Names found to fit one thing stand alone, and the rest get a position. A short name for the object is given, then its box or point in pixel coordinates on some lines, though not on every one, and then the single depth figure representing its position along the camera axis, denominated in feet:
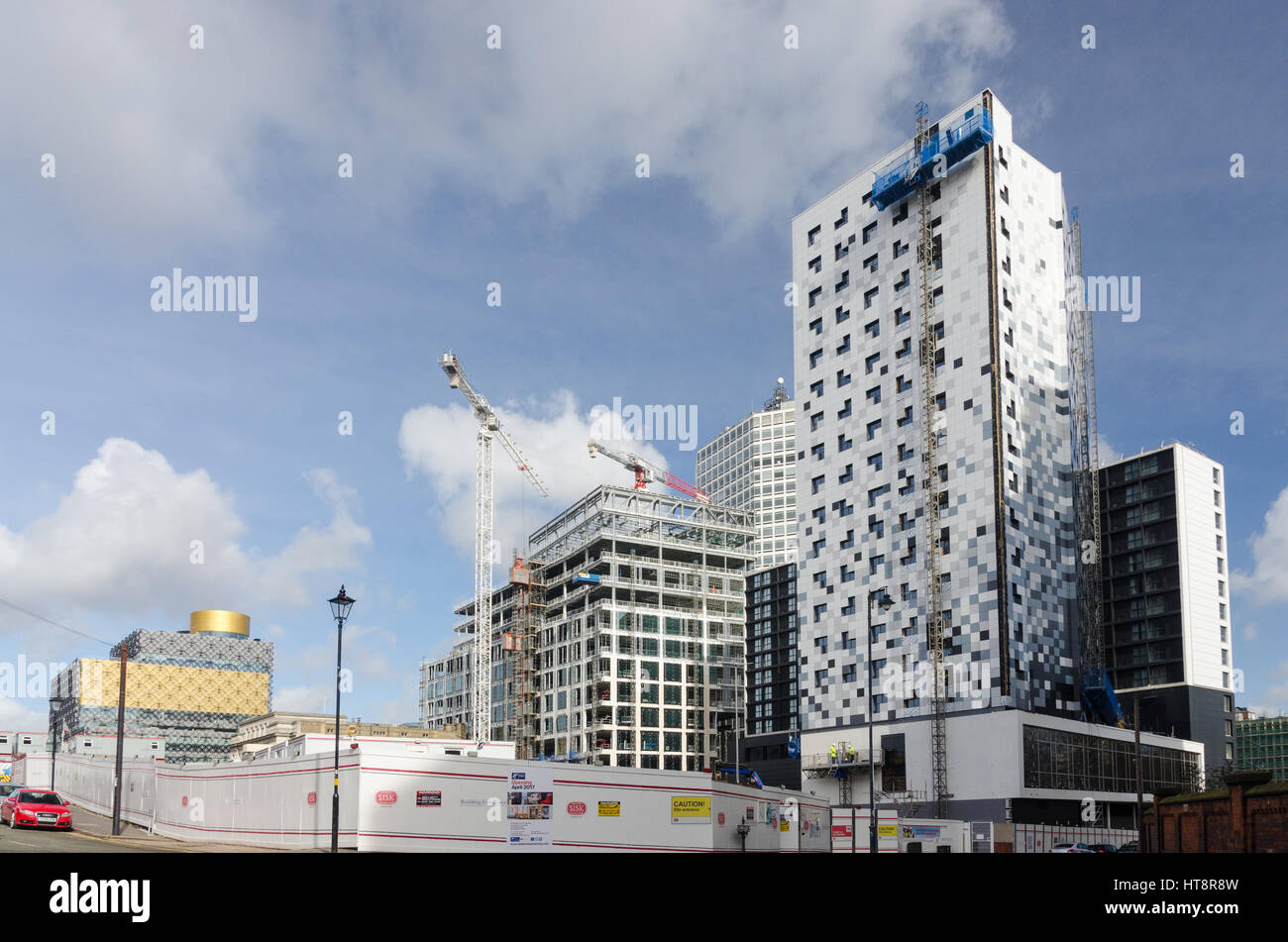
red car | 155.12
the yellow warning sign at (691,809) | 174.70
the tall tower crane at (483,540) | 566.35
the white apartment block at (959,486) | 297.94
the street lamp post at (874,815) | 147.82
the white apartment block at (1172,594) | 386.93
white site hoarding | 154.30
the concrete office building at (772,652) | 491.72
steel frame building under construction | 484.33
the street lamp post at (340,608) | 134.82
